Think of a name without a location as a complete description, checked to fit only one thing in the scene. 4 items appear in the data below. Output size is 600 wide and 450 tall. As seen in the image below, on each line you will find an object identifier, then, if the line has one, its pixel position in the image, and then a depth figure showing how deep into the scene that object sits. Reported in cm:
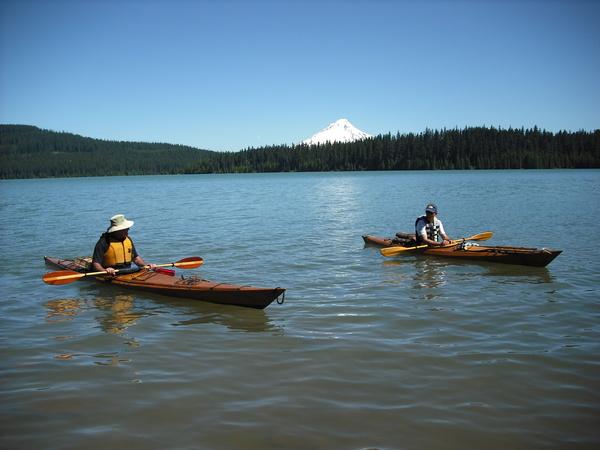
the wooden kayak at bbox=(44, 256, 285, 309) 999
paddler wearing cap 1636
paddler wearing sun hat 1175
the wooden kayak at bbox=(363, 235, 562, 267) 1391
